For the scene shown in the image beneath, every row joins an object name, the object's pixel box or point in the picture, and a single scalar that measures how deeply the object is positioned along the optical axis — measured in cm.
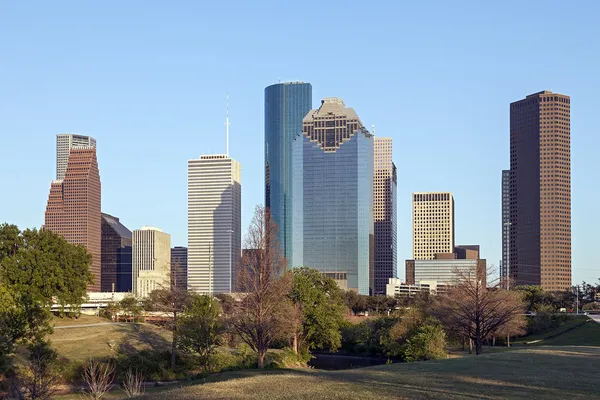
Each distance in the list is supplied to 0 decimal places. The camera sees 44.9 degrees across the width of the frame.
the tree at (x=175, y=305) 6844
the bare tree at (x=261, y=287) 5675
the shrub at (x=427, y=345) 7281
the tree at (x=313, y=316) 8900
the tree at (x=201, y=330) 6481
